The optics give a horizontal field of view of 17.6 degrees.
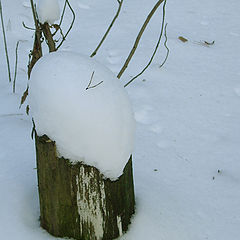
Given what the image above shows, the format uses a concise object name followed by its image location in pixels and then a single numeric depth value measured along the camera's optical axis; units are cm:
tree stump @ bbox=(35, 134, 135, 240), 138
